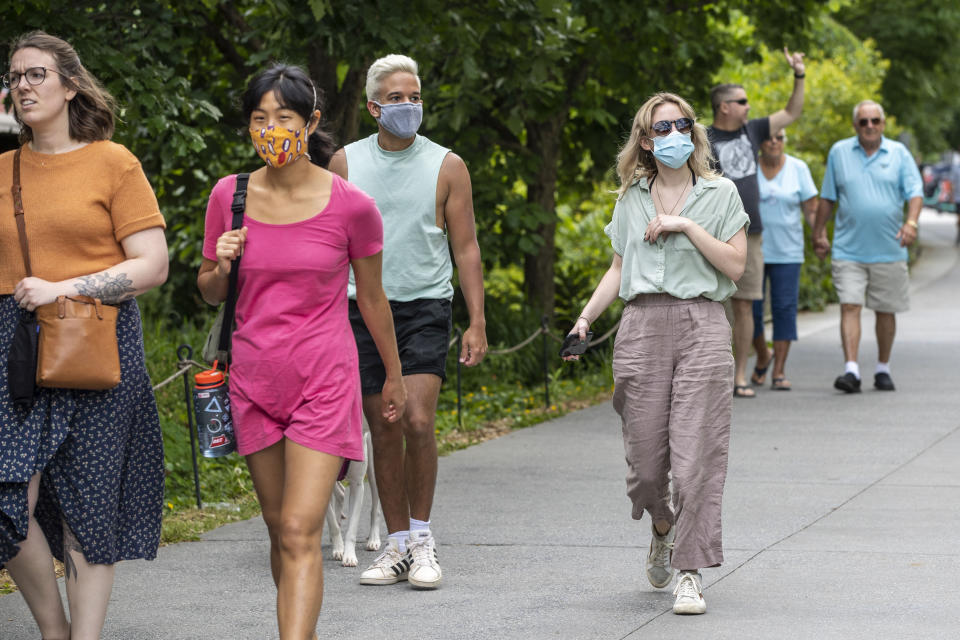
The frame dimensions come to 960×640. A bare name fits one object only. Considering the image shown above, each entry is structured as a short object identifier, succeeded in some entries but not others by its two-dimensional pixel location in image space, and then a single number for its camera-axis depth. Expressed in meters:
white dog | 12.22
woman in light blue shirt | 22.70
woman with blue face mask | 10.61
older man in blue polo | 21.67
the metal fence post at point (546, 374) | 22.03
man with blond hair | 11.37
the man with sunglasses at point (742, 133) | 20.42
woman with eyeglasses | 8.55
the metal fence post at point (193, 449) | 15.19
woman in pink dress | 8.48
